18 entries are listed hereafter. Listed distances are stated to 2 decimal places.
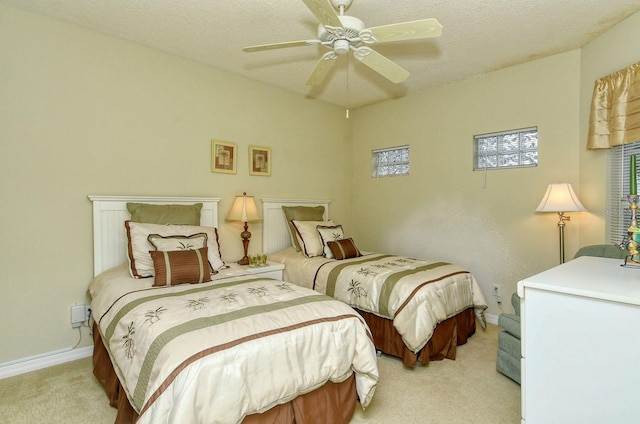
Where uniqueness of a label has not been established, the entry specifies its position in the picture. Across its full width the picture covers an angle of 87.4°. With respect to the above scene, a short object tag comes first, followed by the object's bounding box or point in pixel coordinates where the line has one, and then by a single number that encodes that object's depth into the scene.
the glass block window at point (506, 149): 3.39
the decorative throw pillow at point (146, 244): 2.47
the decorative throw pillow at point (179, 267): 2.32
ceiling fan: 1.81
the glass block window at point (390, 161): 4.44
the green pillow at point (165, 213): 2.81
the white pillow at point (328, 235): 3.55
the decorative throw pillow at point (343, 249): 3.47
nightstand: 3.07
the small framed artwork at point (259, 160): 3.85
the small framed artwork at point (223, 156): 3.53
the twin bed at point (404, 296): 2.54
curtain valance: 2.45
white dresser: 1.18
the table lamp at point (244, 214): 3.51
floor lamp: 2.82
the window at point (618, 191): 2.60
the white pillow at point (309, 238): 3.63
